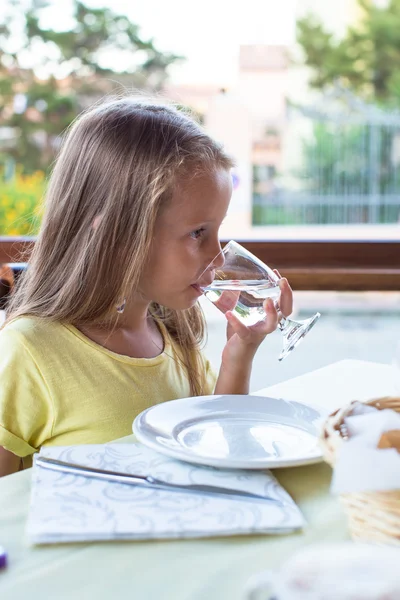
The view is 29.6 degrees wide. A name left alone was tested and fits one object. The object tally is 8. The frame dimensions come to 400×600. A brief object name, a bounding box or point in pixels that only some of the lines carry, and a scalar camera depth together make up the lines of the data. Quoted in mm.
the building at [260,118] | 7883
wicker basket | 529
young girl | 1157
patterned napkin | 587
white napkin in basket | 498
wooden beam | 2227
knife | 655
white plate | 715
